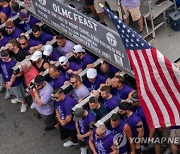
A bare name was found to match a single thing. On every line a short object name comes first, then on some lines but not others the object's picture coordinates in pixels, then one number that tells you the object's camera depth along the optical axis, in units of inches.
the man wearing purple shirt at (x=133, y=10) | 415.5
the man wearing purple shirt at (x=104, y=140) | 343.6
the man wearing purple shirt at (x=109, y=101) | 369.4
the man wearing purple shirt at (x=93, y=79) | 387.2
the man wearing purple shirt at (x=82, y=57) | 410.0
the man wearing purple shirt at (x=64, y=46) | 424.8
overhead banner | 390.0
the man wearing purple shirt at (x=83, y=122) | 361.7
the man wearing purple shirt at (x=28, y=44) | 434.6
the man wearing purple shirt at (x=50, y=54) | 421.4
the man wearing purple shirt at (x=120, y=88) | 372.5
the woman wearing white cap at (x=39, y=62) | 415.8
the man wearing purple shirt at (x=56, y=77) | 396.3
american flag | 286.7
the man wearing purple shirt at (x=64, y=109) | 376.2
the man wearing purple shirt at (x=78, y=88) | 382.9
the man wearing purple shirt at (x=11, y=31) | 453.4
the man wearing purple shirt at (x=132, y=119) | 351.6
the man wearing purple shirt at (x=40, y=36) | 442.9
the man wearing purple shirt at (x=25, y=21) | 462.3
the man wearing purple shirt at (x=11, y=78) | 425.7
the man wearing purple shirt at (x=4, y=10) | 480.2
